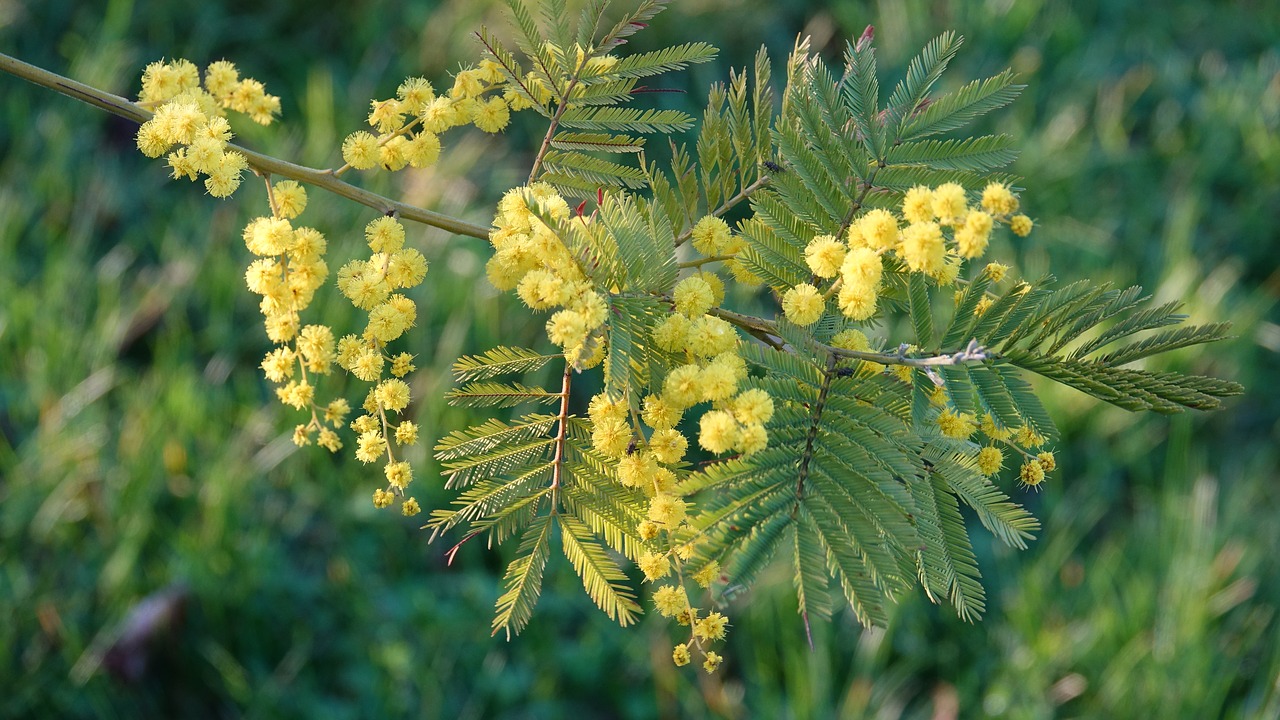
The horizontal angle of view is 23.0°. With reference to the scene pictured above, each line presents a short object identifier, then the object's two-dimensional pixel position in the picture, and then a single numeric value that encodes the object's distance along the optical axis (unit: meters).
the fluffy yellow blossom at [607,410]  0.50
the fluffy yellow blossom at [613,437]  0.50
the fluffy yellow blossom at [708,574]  0.49
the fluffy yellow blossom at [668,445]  0.49
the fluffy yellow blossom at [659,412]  0.49
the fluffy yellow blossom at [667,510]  0.49
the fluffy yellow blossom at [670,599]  0.50
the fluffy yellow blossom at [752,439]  0.48
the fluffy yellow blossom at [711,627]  0.50
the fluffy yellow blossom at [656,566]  0.49
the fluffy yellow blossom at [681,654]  0.50
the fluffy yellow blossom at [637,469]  0.50
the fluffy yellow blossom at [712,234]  0.52
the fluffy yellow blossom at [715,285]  0.51
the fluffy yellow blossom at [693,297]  0.49
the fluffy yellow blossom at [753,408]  0.48
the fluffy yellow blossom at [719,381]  0.48
